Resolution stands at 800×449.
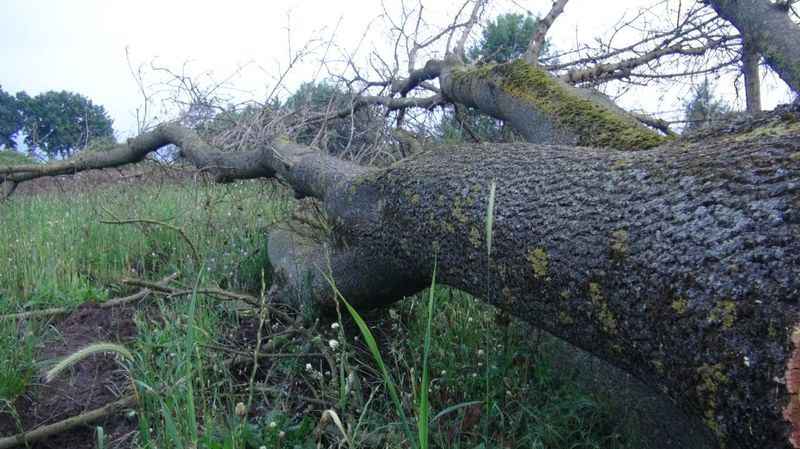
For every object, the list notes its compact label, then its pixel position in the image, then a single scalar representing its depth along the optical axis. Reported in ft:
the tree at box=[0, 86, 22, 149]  145.79
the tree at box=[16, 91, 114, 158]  148.19
